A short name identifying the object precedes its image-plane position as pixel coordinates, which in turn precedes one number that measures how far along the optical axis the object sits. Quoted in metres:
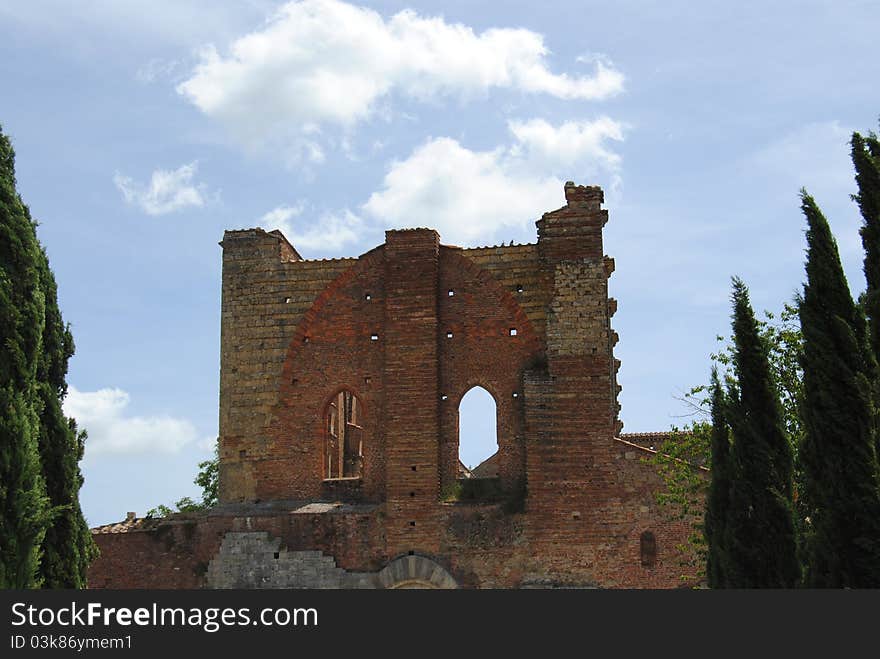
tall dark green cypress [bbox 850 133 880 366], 13.27
